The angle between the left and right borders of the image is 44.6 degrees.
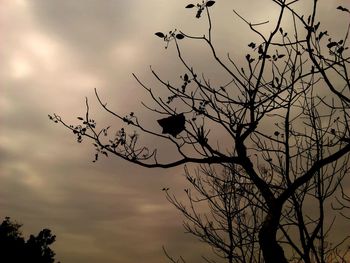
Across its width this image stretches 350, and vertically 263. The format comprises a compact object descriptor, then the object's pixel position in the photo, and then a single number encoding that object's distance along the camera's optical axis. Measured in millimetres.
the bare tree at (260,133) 4969
